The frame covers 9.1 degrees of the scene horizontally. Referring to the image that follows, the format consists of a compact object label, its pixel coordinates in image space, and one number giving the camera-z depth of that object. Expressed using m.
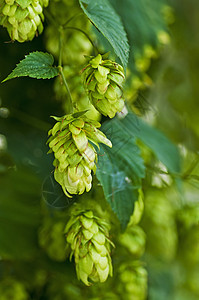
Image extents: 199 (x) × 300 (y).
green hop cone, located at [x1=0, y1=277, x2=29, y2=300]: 0.78
